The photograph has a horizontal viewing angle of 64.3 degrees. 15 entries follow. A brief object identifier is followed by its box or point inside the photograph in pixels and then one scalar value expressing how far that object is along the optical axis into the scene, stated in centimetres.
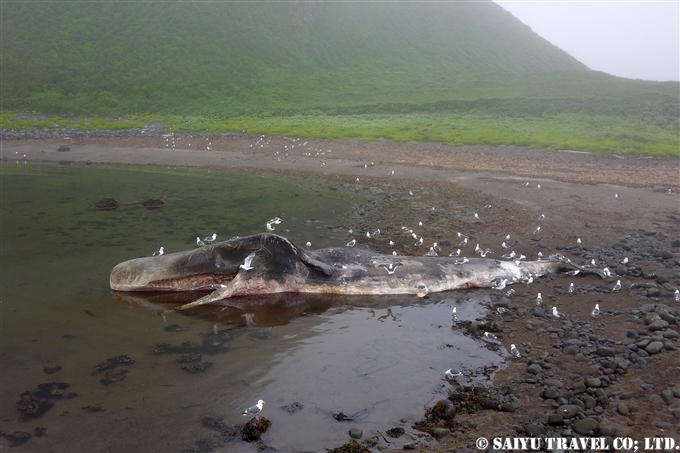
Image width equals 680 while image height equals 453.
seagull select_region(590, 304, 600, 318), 1000
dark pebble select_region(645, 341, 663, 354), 825
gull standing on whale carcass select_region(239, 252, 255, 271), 1034
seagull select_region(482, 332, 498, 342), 921
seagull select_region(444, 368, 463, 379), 789
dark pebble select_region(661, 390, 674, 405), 686
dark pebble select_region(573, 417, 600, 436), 638
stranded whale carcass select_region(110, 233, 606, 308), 1048
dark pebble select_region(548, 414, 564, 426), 662
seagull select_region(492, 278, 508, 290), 1152
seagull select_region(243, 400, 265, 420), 677
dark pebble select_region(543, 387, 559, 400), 724
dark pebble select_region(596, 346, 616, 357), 831
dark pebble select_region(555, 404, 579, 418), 672
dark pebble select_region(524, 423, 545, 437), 639
